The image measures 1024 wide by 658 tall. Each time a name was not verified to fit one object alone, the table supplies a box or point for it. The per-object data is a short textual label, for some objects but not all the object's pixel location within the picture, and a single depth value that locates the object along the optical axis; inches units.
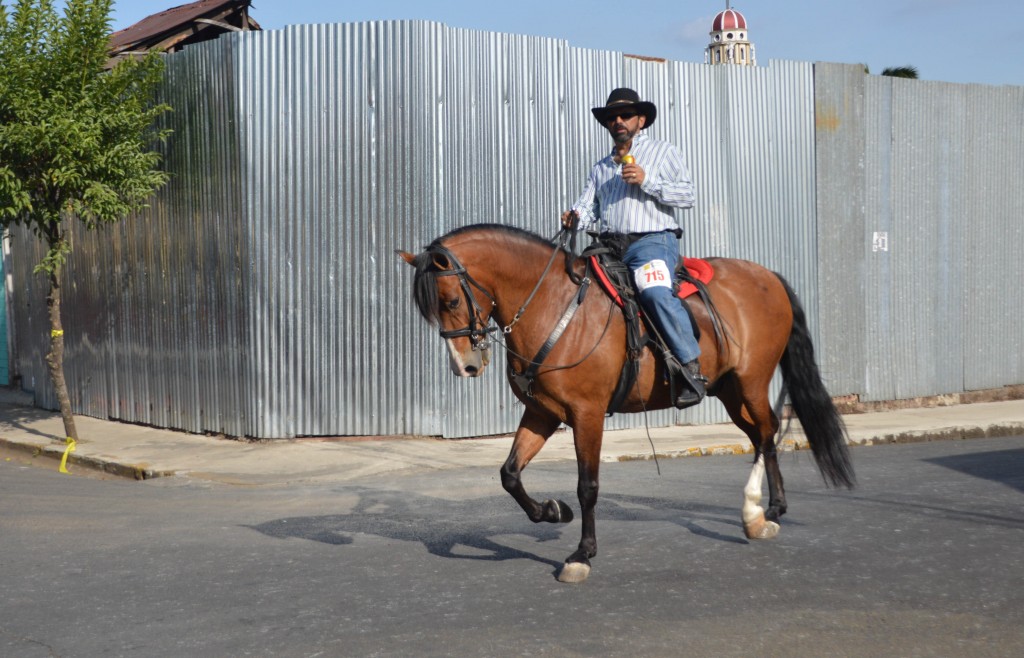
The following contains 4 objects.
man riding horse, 278.2
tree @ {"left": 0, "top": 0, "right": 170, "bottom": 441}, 467.8
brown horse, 257.0
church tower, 3408.0
